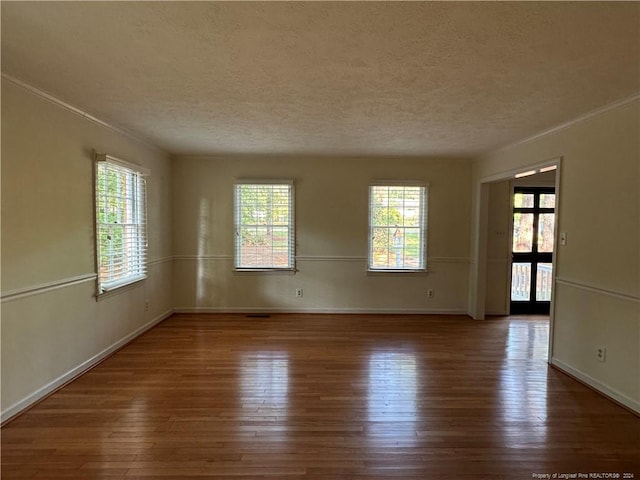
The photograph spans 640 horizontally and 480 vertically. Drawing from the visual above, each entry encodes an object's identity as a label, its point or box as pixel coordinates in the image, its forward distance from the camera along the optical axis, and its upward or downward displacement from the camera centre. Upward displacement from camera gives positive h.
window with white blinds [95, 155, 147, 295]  3.61 -0.02
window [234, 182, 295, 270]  5.49 -0.04
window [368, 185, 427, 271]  5.55 -0.03
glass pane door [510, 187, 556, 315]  5.69 -0.35
